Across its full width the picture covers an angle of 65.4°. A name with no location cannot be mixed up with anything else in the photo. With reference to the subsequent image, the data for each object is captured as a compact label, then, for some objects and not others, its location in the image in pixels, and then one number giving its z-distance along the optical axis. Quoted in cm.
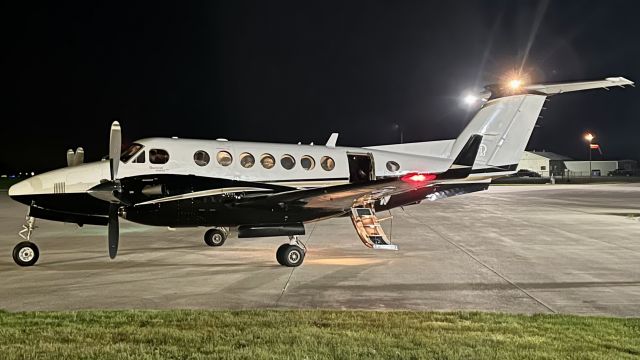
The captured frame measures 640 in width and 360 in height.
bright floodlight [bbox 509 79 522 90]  1461
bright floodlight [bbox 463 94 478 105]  1573
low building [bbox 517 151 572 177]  10975
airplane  1061
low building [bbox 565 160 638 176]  12200
